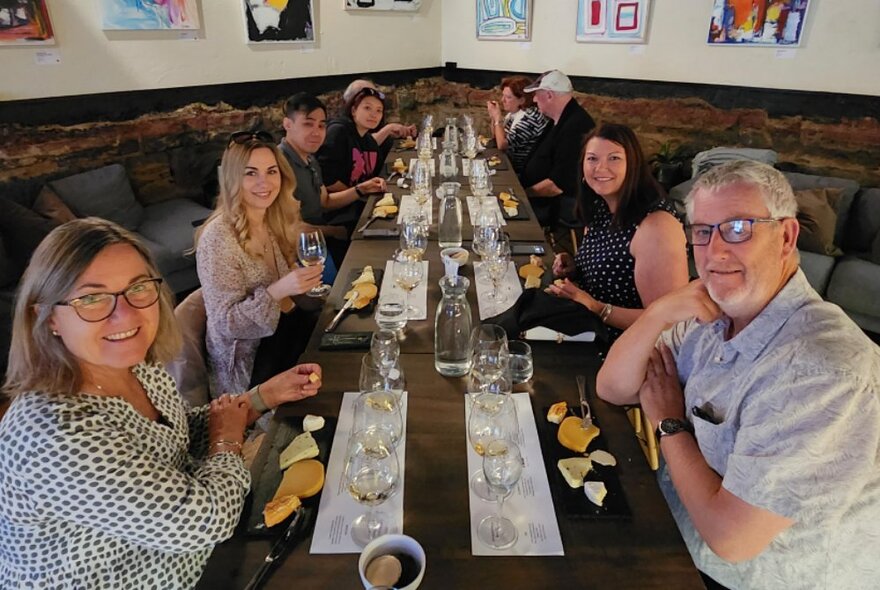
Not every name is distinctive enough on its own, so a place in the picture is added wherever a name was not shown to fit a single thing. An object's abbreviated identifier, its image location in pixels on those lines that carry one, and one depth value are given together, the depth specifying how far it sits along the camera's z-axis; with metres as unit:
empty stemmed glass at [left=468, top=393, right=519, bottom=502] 1.11
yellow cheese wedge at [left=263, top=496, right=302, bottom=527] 1.04
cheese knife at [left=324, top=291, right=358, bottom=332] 1.71
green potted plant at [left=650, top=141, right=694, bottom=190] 4.51
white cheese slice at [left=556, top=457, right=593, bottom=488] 1.12
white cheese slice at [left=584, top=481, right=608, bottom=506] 1.08
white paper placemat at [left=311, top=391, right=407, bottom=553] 1.00
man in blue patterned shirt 0.95
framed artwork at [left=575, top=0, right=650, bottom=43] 4.57
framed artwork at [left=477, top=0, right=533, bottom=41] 5.36
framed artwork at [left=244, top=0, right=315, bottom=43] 4.44
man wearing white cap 3.91
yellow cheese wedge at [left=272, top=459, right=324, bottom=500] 1.10
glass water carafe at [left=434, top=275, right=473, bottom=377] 1.51
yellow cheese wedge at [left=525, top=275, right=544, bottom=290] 1.97
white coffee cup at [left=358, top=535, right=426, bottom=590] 0.92
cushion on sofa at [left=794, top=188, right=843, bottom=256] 3.40
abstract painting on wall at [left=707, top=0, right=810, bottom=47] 3.81
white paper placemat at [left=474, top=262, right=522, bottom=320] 1.83
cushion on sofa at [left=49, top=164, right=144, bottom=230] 3.55
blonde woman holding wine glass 1.96
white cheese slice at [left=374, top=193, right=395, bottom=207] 2.90
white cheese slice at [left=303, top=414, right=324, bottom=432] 1.28
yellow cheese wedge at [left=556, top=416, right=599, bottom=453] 1.21
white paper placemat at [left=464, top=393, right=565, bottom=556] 0.99
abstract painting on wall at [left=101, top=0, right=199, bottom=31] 3.64
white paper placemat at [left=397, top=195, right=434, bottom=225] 2.75
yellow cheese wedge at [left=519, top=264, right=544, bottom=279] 2.06
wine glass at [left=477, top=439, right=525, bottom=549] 1.00
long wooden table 0.94
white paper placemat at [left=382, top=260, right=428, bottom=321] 1.79
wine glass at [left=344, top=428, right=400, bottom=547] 1.03
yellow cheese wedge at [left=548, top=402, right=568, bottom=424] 1.29
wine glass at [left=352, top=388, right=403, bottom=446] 1.16
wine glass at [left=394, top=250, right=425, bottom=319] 1.94
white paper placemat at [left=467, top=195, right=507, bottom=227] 2.76
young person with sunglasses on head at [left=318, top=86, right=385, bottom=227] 3.77
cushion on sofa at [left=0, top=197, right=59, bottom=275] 3.07
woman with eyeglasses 0.94
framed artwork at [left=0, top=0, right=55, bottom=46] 3.21
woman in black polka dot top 1.86
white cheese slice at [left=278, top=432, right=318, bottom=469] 1.18
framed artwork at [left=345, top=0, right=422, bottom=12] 5.21
